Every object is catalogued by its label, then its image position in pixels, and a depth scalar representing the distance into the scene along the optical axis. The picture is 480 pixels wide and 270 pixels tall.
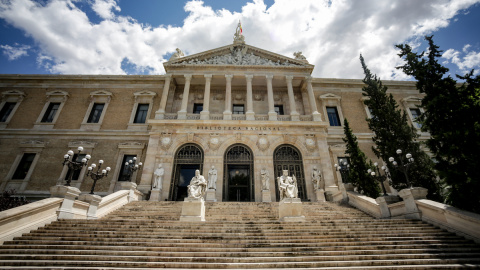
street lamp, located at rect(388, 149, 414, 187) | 8.96
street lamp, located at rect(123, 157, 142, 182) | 16.09
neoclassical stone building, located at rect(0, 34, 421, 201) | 15.79
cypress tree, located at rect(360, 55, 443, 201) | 11.56
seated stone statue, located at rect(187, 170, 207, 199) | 8.88
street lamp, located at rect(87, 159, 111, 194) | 10.55
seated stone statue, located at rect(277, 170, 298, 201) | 8.91
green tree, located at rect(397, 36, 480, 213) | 6.79
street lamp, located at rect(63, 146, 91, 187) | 9.56
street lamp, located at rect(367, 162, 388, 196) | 10.43
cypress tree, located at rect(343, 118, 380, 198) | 12.23
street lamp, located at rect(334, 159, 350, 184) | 15.84
